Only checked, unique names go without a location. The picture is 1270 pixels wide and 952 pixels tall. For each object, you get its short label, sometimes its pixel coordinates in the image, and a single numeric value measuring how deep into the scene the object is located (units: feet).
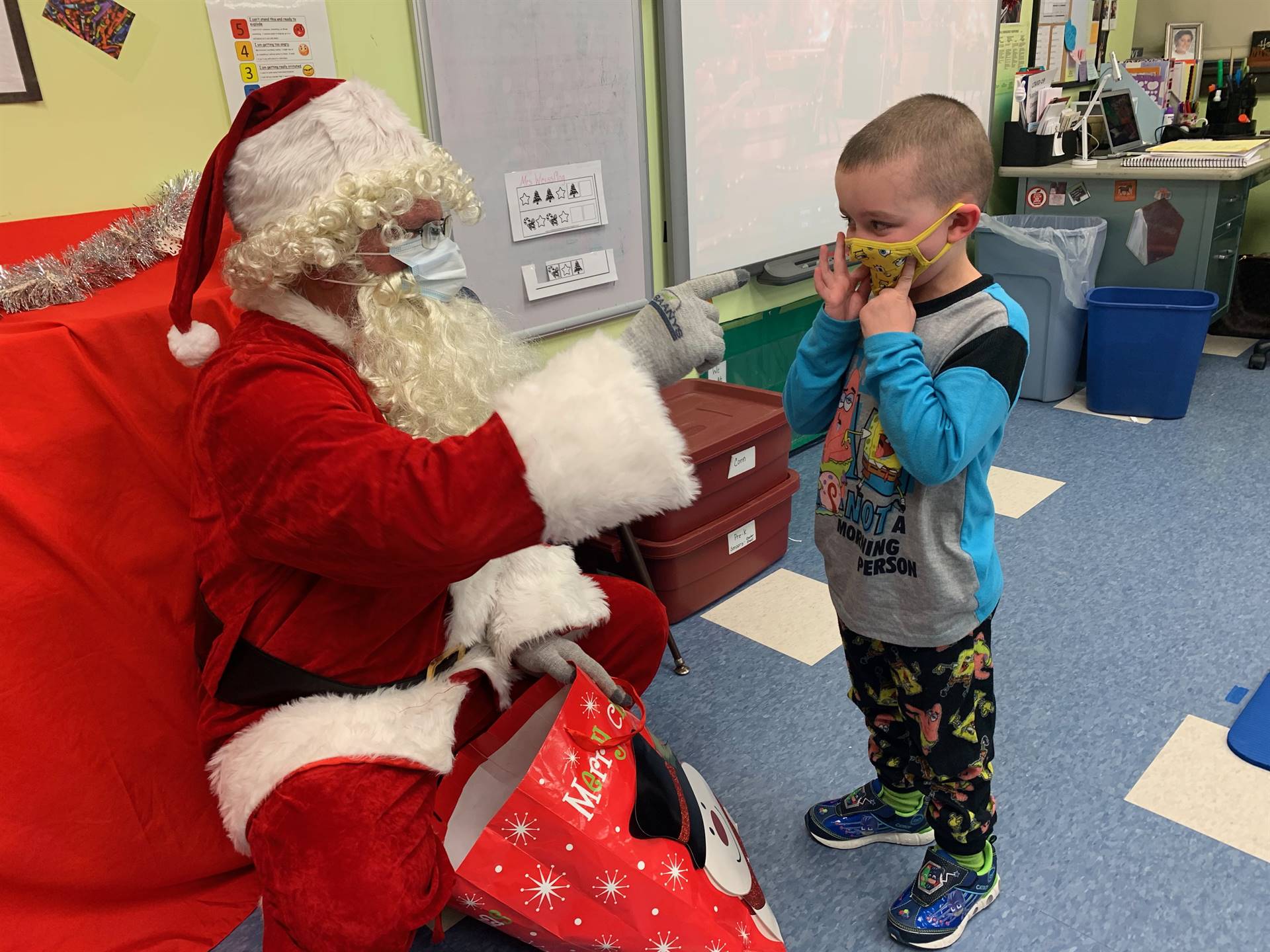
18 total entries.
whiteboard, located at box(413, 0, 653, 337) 5.81
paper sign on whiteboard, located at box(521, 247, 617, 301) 6.67
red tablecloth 3.71
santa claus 2.93
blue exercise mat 4.88
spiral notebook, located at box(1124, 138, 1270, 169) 9.71
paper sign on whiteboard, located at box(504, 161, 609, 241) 6.39
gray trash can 9.79
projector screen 7.31
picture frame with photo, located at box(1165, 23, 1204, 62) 13.09
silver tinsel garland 3.97
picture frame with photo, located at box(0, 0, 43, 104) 4.11
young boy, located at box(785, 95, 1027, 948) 3.28
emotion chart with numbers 4.84
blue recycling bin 9.20
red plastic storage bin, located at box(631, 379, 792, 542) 6.41
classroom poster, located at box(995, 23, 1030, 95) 11.05
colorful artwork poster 4.26
